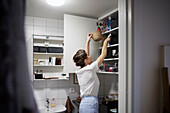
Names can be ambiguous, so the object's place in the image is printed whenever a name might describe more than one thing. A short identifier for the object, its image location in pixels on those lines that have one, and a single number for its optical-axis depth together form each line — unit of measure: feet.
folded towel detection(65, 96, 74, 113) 9.91
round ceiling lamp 7.10
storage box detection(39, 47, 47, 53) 9.59
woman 7.09
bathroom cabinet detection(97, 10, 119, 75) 8.13
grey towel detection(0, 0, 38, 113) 0.73
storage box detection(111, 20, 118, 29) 8.14
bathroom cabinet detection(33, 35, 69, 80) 9.59
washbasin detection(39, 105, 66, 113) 9.07
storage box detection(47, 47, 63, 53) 9.79
